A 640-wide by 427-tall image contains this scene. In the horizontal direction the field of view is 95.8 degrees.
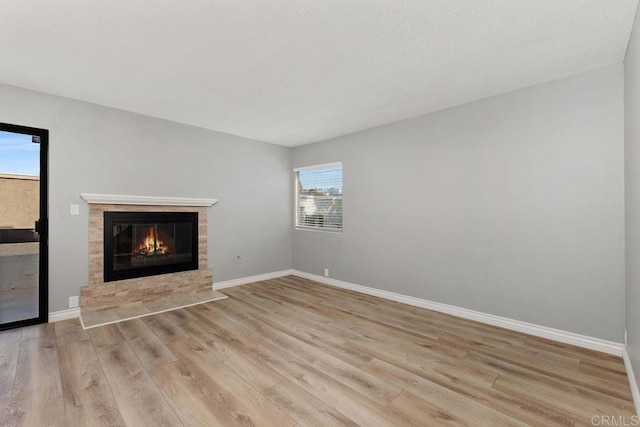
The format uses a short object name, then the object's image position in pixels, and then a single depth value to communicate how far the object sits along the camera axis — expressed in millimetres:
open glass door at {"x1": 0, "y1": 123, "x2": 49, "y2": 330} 3152
